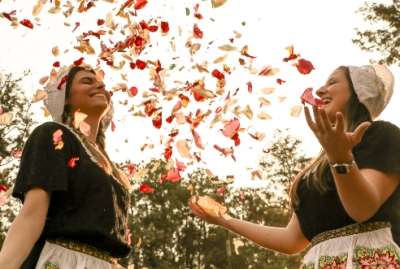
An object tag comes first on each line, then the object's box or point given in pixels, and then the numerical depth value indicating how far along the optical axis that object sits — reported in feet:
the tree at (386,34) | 51.47
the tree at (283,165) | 93.30
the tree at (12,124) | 65.82
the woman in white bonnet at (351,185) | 9.41
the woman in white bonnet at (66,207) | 9.70
